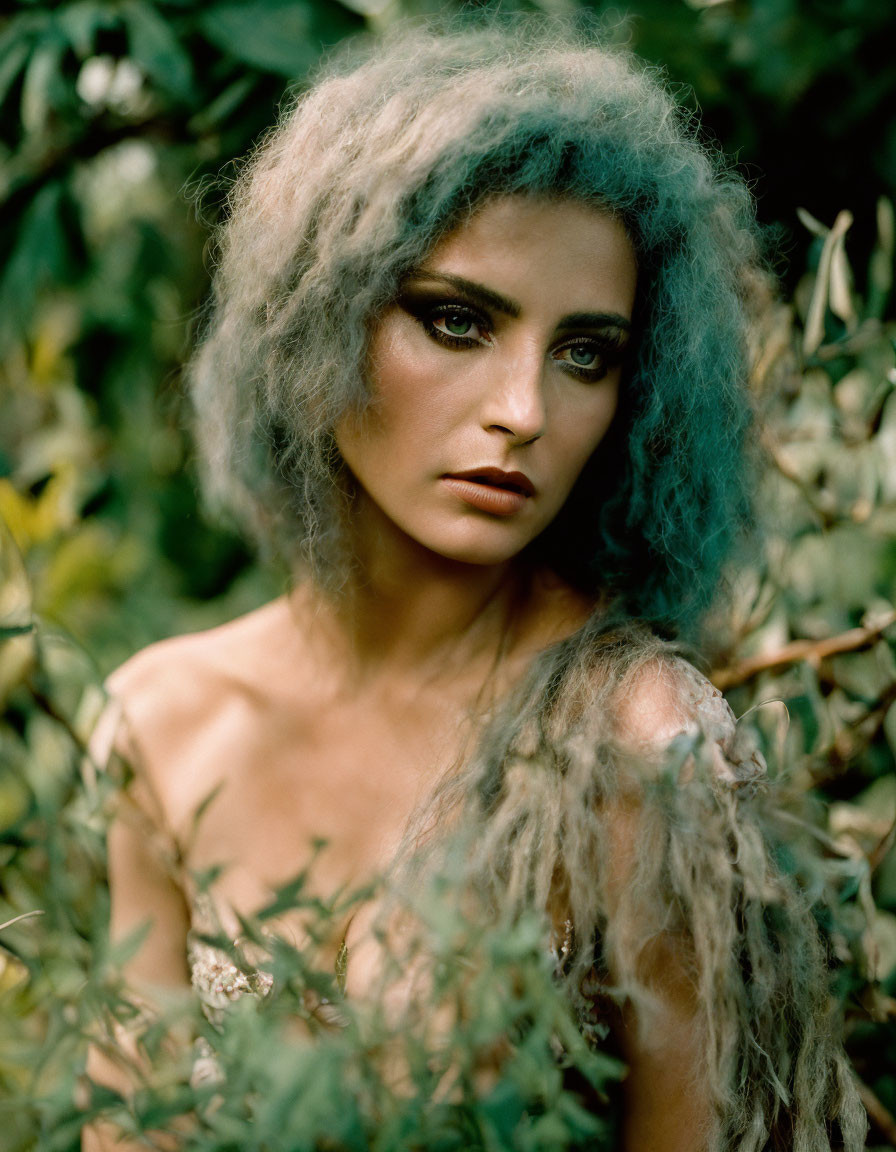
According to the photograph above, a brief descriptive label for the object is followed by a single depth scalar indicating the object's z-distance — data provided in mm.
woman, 952
